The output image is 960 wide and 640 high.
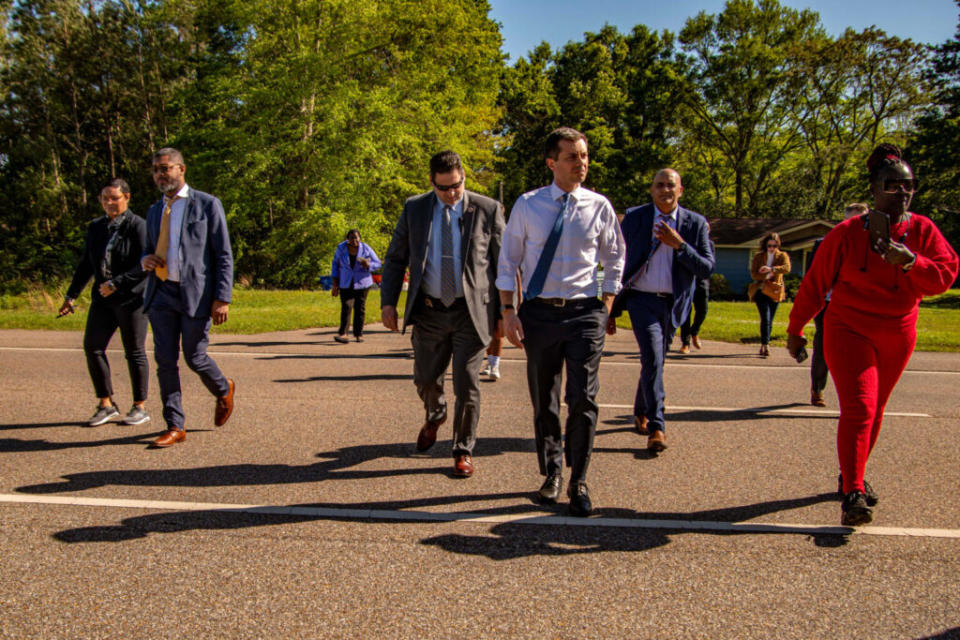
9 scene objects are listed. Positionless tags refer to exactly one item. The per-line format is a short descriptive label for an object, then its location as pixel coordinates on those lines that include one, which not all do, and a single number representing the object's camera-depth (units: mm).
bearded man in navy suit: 5254
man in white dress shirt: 4027
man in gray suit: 4695
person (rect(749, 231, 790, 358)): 10906
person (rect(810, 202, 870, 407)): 7062
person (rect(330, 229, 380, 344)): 12438
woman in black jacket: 5844
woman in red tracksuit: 3658
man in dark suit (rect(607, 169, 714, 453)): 5285
